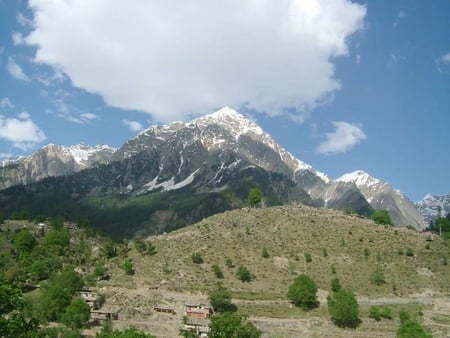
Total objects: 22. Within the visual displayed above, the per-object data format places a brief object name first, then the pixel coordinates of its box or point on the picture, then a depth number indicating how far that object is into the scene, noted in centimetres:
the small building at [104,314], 10914
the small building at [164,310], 11419
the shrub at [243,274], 13325
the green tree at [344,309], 10806
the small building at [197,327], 10288
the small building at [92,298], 11388
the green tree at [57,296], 10781
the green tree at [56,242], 16362
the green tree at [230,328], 8731
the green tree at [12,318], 4788
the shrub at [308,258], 14650
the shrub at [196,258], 14150
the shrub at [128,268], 13450
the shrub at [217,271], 13375
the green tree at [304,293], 11794
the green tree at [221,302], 11408
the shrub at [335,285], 12704
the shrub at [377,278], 13350
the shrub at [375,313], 11281
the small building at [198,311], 11094
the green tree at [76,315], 10100
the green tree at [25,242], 17238
